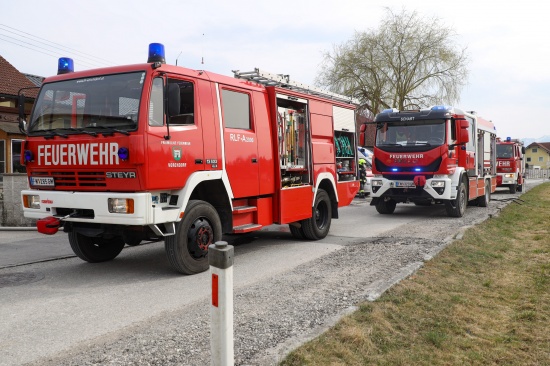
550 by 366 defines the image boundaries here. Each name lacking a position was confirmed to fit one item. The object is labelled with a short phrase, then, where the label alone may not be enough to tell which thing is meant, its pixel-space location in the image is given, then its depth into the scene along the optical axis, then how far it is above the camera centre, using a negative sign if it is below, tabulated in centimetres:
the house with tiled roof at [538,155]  10900 +246
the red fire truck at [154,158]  557 +20
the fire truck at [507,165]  2292 +5
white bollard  290 -77
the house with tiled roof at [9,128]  2083 +208
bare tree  3450 +717
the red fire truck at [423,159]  1191 +24
